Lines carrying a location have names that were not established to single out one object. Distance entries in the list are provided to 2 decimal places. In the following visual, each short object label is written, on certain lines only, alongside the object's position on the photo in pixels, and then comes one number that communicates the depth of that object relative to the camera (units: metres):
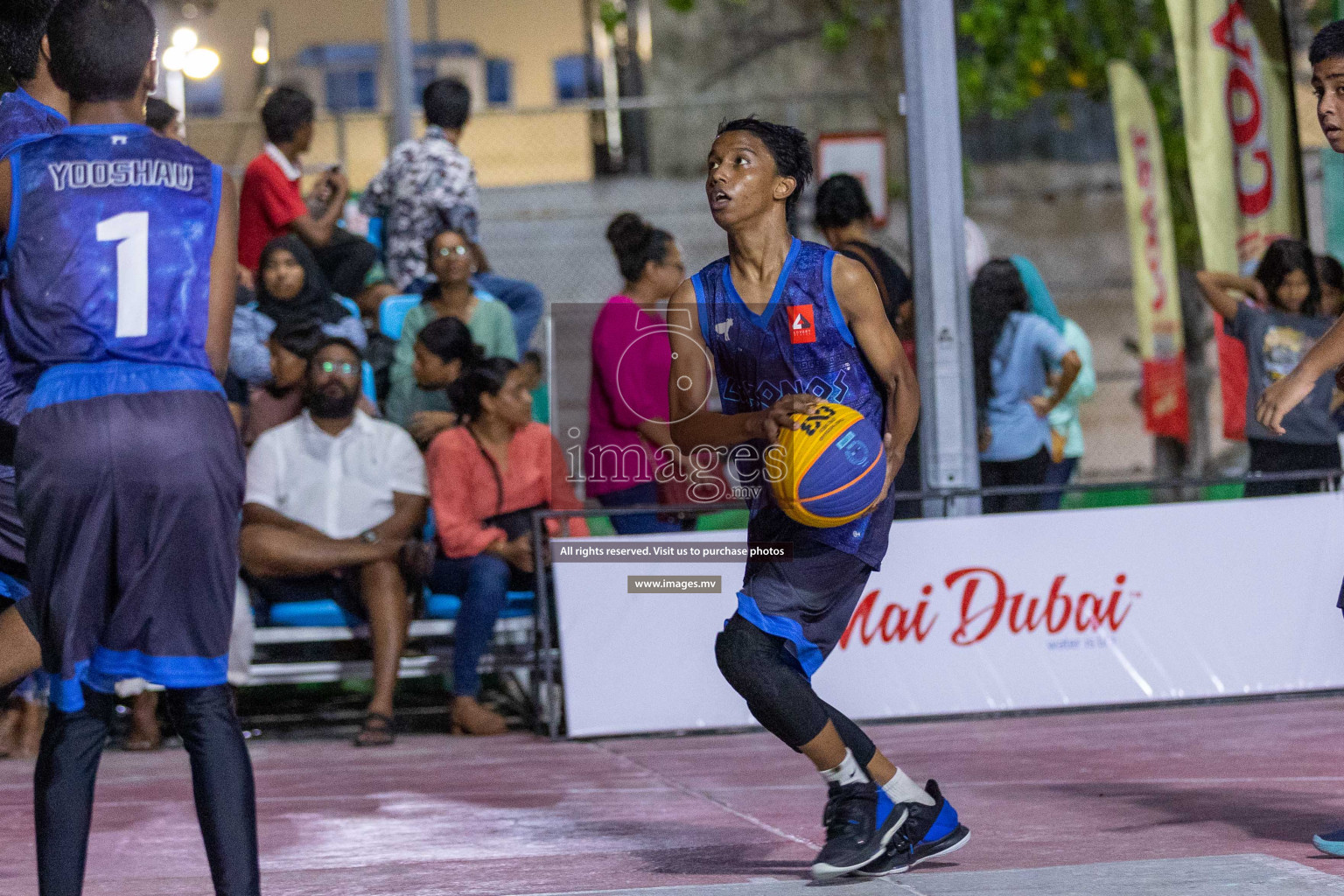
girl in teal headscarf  19.83
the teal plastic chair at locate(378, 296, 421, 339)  20.30
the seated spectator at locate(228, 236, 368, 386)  17.97
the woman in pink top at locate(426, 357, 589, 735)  16.50
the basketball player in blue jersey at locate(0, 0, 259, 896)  7.18
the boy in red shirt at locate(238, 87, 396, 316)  20.34
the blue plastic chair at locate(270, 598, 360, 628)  16.67
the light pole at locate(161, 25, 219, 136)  21.89
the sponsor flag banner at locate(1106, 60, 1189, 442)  26.98
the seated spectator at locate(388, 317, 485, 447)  17.97
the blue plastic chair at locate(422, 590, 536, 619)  16.86
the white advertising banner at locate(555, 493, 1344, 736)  15.77
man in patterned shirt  20.62
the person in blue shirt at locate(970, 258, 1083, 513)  19.31
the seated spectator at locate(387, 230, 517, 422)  18.70
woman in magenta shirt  16.52
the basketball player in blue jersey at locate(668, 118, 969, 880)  9.37
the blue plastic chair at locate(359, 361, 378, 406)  18.95
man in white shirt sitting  16.22
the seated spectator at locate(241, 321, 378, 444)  17.56
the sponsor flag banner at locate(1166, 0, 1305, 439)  21.23
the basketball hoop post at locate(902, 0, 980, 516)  17.03
